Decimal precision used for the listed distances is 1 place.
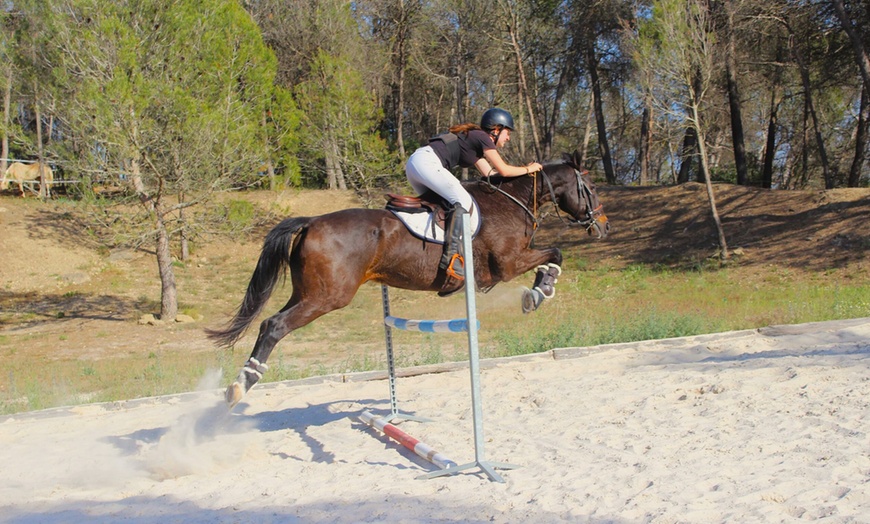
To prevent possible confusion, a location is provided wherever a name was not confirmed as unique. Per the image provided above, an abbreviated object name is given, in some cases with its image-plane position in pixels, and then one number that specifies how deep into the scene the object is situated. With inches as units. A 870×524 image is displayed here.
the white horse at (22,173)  1246.9
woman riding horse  248.1
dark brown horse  234.8
